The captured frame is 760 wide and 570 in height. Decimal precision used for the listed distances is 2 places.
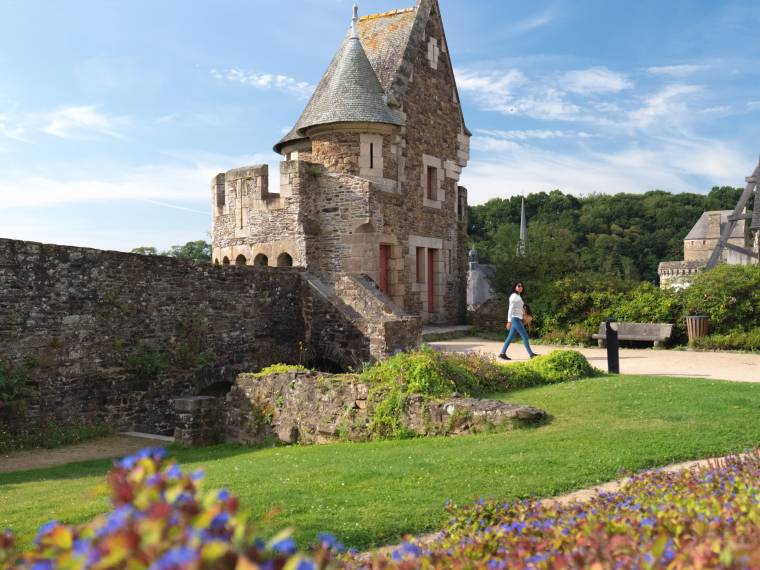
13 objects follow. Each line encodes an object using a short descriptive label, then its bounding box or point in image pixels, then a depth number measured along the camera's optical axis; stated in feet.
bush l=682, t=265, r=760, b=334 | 60.18
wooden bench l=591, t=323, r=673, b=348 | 61.05
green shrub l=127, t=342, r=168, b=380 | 42.24
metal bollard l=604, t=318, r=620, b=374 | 43.83
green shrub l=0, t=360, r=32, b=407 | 35.42
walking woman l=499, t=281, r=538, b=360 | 50.45
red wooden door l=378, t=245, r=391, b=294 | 66.50
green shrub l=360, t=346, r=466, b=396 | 33.42
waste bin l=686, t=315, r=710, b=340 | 60.49
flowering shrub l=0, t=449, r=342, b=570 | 5.53
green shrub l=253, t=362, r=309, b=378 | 37.70
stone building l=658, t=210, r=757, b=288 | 195.50
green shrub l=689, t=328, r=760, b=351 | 57.41
